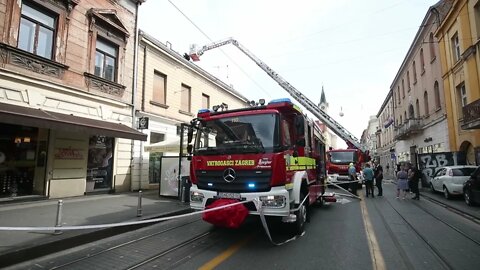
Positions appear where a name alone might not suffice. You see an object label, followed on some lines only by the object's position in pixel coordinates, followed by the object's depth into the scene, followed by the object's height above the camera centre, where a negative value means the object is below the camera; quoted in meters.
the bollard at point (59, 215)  6.39 -0.93
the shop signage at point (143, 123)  15.48 +2.44
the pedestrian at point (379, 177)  15.81 -0.35
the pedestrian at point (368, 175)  15.02 -0.25
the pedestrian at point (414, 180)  14.33 -0.46
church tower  98.09 +23.05
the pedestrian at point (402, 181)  14.63 -0.51
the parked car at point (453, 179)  13.41 -0.38
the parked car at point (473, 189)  11.09 -0.69
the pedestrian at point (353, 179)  16.23 -0.46
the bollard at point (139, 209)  8.62 -1.09
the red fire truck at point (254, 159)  6.11 +0.25
